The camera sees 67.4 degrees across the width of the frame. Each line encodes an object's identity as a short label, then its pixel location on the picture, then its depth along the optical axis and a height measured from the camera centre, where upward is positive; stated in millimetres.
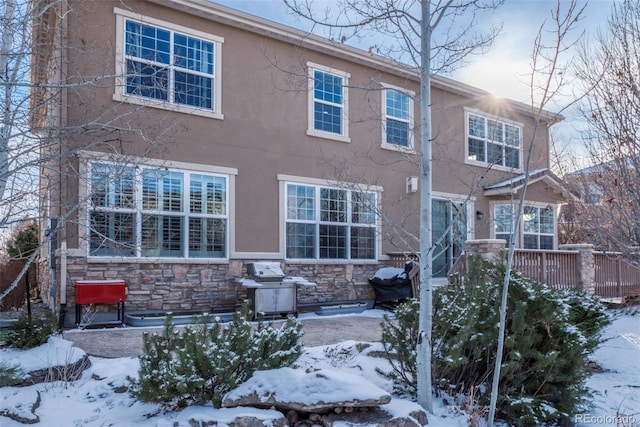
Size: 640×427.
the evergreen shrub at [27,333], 5406 -1168
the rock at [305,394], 3678 -1266
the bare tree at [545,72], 3473 +1222
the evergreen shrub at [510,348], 4359 -1100
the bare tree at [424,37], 4023 +1841
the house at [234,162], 8023 +1453
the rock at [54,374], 4676 -1429
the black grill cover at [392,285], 10430 -1177
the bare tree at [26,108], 3818 +1098
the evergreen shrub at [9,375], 4357 -1335
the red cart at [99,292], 7438 -969
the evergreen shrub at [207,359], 3852 -1095
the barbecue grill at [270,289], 8828 -1075
